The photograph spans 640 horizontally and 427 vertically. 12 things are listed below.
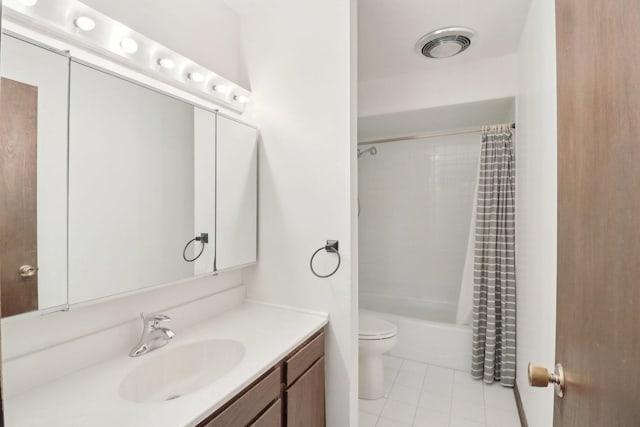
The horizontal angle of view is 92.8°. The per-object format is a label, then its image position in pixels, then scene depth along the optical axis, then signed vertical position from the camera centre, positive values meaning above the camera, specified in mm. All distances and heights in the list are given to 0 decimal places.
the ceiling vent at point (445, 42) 2025 +1210
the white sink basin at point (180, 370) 1154 -646
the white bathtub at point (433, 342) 2545 -1104
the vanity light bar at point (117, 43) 1016 +691
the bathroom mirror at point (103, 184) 953 +126
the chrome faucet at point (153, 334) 1269 -506
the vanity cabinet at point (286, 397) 1021 -714
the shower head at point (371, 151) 3529 +740
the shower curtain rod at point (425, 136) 2914 +806
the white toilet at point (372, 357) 2166 -1042
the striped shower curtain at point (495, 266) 2301 -405
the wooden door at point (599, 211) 437 +6
